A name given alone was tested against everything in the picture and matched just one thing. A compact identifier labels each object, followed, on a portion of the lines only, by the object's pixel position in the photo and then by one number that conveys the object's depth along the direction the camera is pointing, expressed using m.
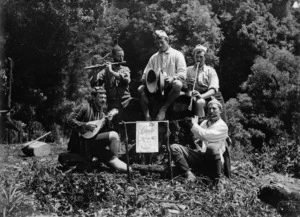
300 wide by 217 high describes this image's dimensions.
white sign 7.95
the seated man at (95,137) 8.23
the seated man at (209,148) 8.04
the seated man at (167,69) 9.03
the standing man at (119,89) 9.34
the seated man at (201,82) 9.16
